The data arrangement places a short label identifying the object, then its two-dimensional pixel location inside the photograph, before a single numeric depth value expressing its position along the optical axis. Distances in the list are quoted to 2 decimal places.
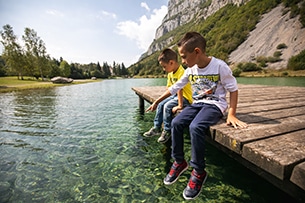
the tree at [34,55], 42.25
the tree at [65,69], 72.06
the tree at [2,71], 64.34
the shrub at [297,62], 39.26
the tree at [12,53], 39.70
